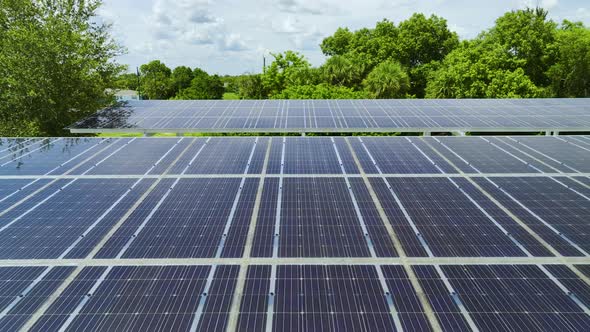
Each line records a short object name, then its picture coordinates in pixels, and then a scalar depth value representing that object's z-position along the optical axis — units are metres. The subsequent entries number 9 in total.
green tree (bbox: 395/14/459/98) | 68.44
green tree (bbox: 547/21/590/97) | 53.00
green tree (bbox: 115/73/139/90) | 35.44
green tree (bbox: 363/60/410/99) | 49.84
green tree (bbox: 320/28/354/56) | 82.56
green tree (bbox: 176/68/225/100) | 85.94
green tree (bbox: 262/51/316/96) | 61.50
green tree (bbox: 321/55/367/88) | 58.72
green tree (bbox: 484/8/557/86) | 51.56
